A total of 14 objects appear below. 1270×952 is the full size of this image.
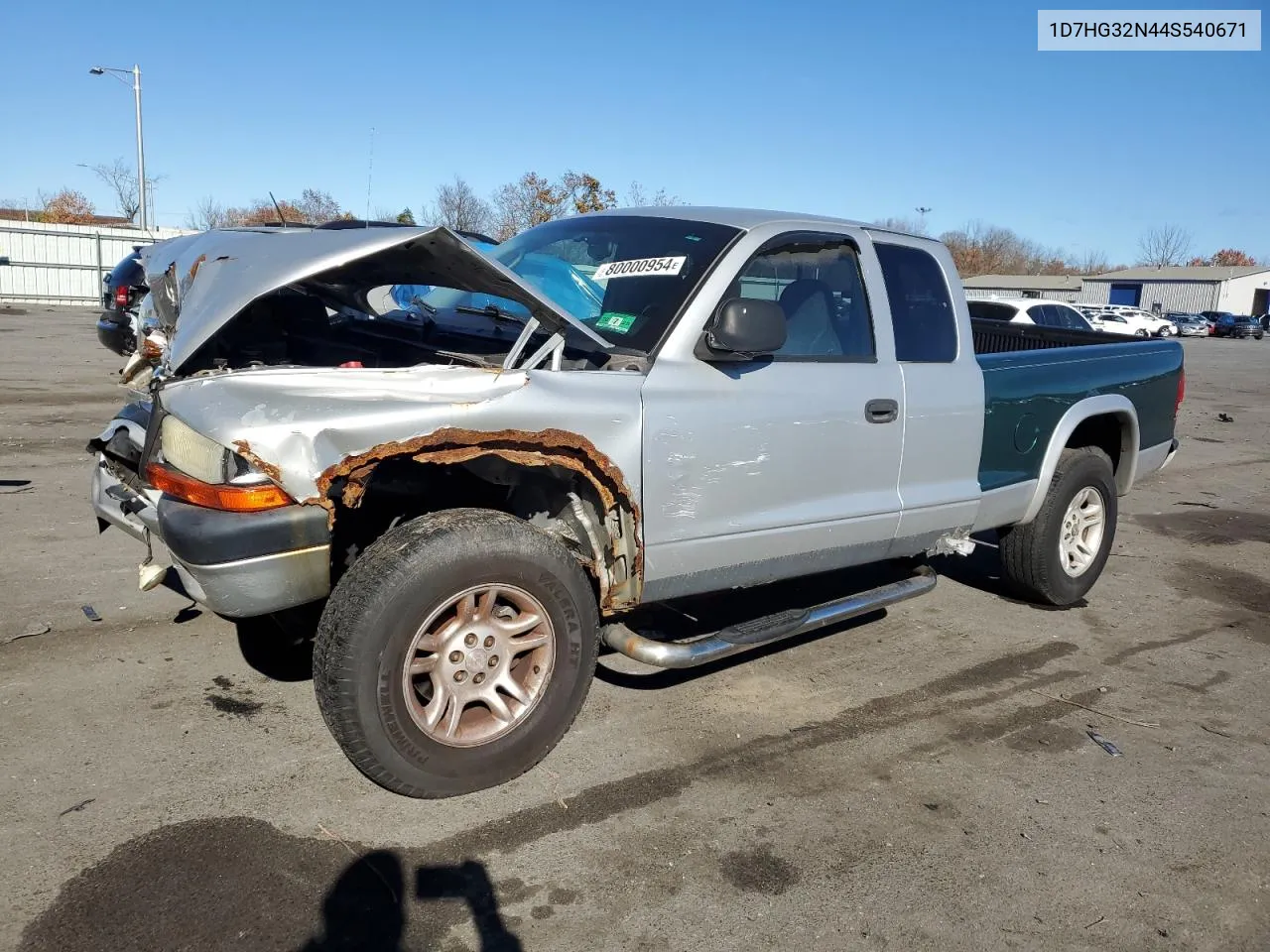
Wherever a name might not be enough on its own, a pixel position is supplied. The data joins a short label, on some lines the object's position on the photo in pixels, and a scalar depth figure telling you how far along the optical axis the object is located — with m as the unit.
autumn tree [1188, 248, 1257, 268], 105.06
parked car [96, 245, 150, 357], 11.34
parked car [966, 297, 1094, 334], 22.23
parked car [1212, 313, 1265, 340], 52.16
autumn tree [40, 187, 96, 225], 55.78
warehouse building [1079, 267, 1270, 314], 72.75
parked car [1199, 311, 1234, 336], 54.26
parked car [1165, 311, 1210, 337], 53.66
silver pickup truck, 3.09
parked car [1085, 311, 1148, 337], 42.19
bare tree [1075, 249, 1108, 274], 114.76
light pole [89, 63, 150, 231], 31.64
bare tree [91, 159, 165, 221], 48.22
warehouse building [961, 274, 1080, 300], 77.12
